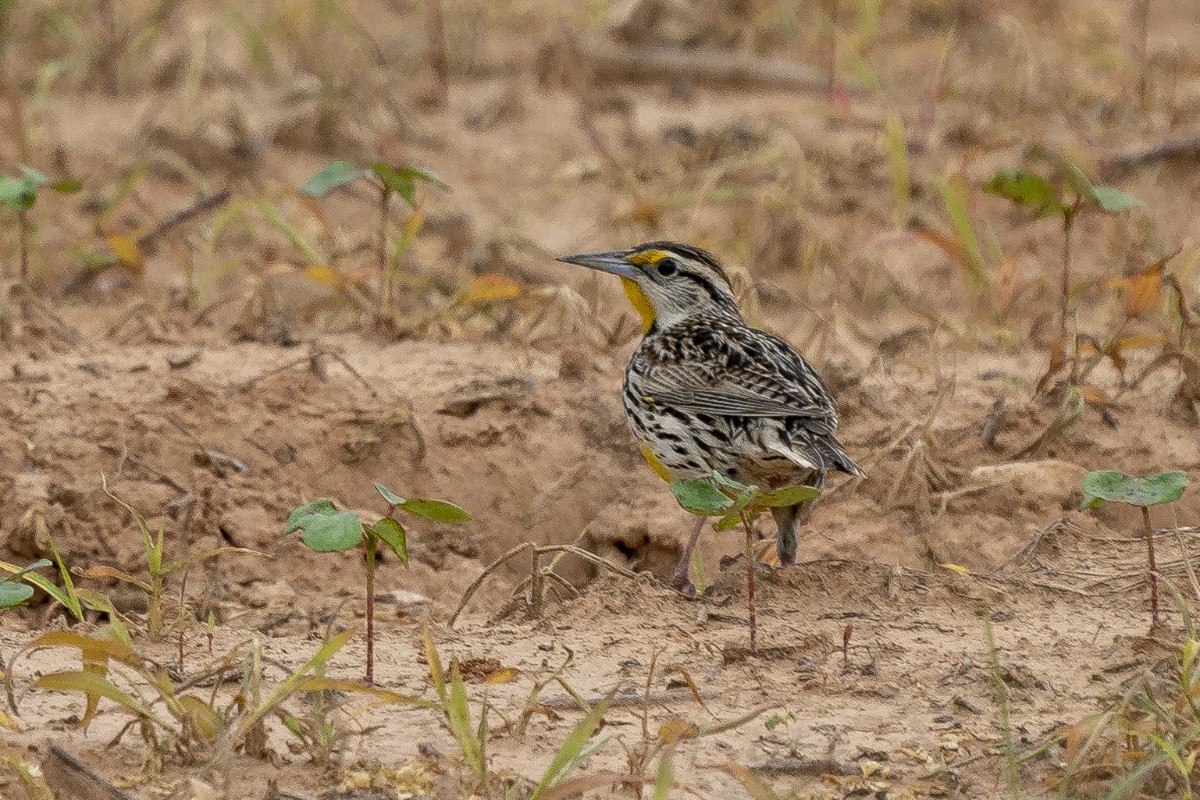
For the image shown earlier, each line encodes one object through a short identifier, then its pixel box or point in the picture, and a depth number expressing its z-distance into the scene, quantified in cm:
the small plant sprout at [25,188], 1162
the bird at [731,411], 1004
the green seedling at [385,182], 1180
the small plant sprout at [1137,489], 813
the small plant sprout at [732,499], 823
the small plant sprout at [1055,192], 1133
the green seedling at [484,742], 662
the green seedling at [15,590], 796
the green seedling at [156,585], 837
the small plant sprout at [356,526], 757
